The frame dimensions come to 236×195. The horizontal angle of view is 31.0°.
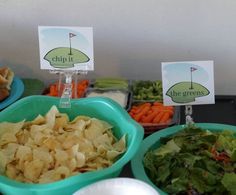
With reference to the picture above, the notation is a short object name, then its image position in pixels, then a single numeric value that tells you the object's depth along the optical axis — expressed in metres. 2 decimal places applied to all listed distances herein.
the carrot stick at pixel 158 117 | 0.90
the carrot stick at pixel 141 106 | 0.93
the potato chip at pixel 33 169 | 0.66
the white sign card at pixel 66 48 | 0.81
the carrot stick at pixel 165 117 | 0.90
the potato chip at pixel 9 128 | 0.74
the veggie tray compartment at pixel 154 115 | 0.88
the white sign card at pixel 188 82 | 0.80
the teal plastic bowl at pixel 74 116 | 0.60
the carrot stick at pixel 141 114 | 0.91
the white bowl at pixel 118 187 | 0.59
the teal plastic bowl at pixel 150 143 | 0.71
